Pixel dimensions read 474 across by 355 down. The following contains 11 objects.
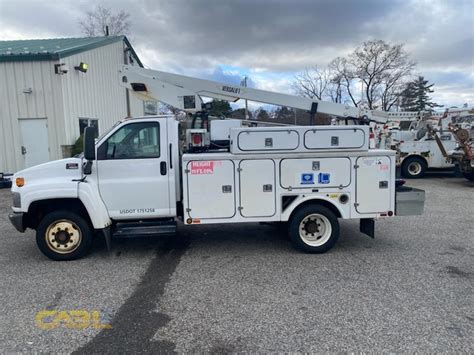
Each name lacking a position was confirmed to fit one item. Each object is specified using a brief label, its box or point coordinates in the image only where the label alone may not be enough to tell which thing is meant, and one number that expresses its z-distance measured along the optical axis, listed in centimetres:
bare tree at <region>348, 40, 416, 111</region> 4650
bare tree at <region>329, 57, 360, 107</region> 4847
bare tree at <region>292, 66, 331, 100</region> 5025
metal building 1363
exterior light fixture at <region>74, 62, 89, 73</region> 1484
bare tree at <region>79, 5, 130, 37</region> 4153
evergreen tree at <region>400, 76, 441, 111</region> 5898
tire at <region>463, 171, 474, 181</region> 1405
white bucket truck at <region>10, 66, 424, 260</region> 566
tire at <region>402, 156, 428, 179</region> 1558
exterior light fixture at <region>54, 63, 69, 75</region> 1350
